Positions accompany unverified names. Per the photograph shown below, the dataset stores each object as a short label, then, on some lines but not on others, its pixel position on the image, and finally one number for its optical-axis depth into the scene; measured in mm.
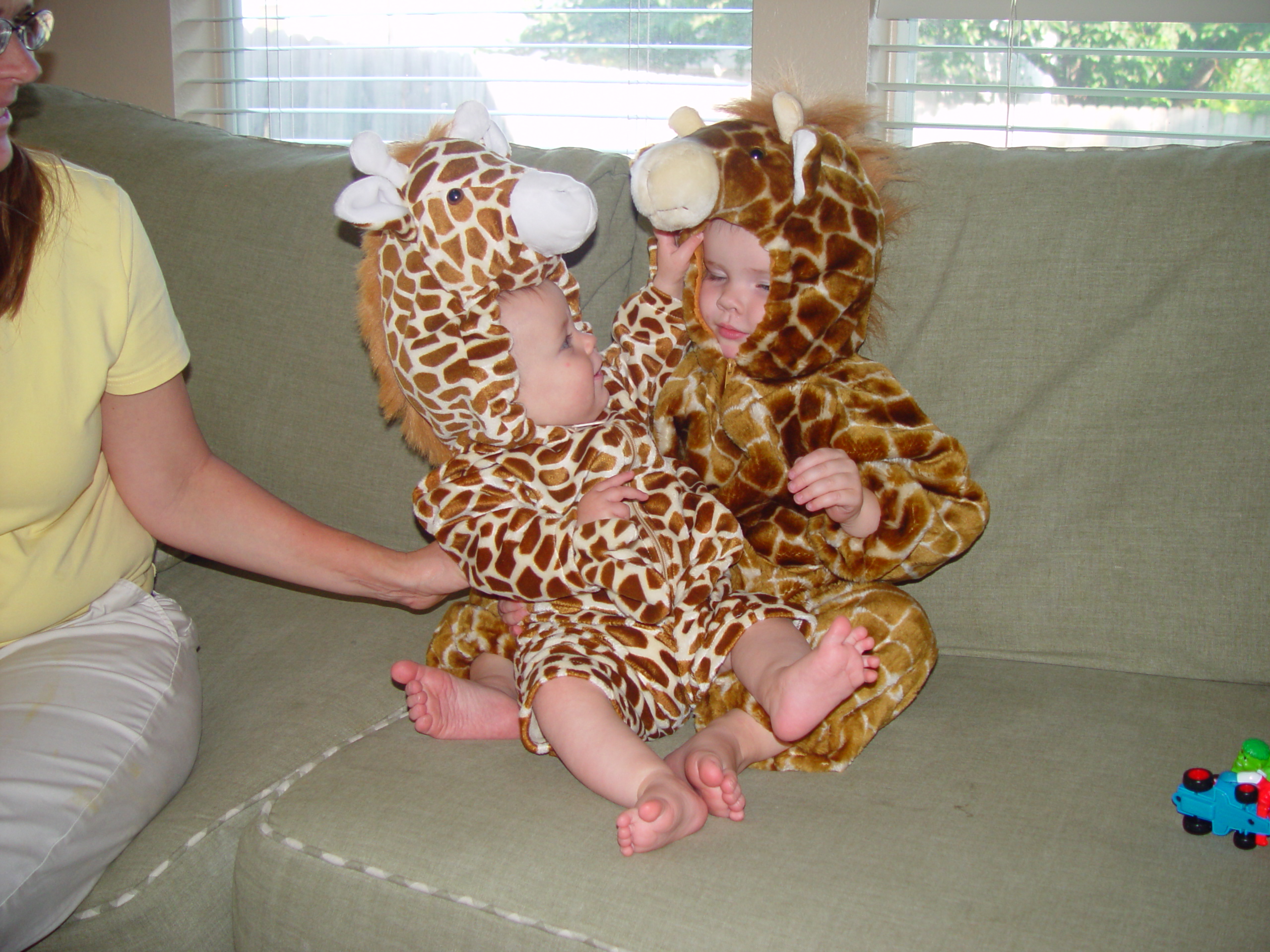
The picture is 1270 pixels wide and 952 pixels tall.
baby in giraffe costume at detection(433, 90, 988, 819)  1184
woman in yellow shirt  1022
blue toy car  965
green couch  950
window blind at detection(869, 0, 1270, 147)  1986
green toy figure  1018
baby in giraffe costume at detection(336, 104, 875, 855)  1154
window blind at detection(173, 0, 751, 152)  2385
